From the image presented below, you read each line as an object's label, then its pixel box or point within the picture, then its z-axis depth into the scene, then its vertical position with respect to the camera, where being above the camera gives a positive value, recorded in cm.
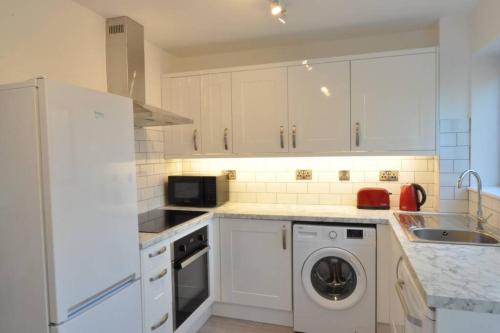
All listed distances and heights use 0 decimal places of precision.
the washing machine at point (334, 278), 223 -94
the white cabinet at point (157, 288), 179 -80
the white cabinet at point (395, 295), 165 -86
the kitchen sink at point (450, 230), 180 -48
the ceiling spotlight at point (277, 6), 193 +91
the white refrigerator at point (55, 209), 122 -22
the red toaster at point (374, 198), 255 -38
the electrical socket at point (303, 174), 288 -20
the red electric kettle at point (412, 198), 242 -37
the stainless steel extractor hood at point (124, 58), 224 +71
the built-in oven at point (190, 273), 210 -86
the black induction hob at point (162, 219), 209 -48
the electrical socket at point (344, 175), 278 -21
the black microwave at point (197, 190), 272 -32
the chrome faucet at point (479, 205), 189 -34
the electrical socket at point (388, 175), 268 -21
